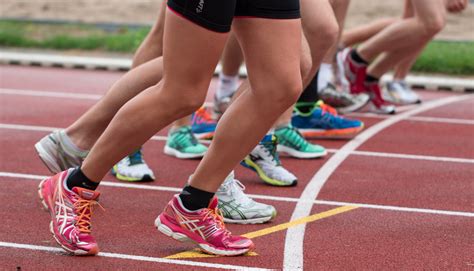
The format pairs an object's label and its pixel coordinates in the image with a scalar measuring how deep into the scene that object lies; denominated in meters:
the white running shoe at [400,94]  15.27
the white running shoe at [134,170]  9.13
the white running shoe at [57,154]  8.01
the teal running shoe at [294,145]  10.33
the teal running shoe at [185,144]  10.25
